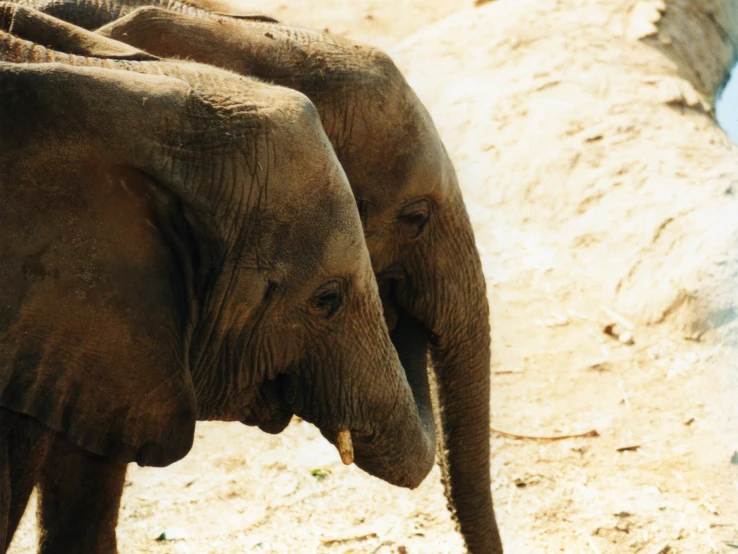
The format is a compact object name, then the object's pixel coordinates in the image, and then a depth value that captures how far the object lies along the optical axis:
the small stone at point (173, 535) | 9.29
